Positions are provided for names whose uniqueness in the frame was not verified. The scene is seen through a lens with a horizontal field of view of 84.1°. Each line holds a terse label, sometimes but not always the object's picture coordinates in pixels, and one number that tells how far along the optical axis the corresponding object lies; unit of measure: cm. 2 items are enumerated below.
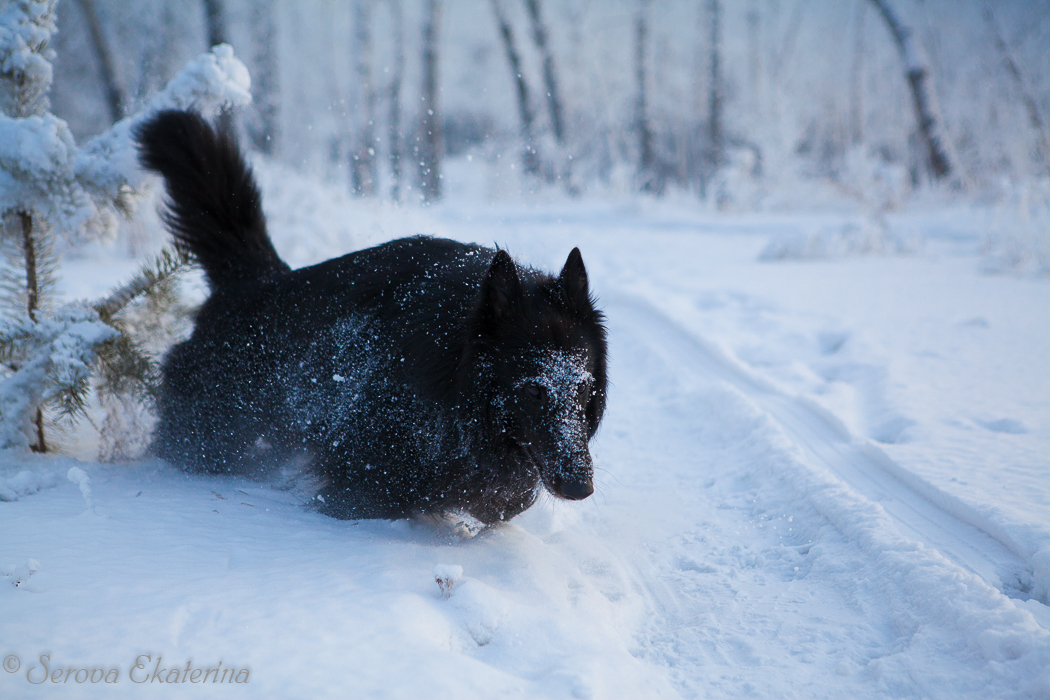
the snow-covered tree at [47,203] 270
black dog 232
